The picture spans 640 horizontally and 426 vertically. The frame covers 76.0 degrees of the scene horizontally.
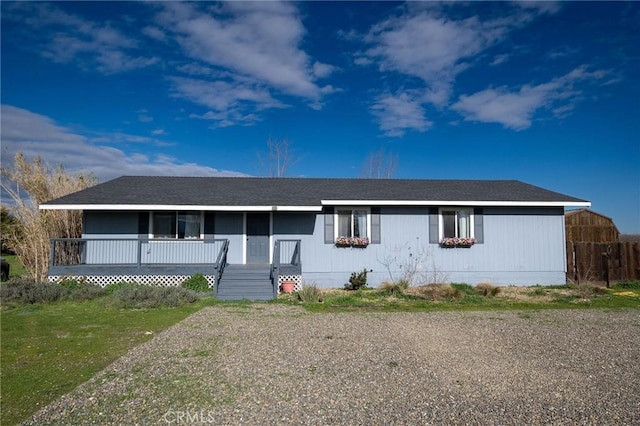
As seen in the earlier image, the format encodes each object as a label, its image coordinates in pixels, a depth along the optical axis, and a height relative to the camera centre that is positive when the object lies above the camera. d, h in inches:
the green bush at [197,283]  489.7 -44.3
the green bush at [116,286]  475.7 -47.1
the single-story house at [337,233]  539.5 +17.3
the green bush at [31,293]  428.1 -48.5
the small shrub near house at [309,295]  440.1 -53.3
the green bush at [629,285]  541.3 -54.1
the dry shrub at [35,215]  545.5 +42.9
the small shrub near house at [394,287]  502.0 -52.4
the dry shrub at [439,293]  461.5 -54.6
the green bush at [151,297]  413.7 -52.6
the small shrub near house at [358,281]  530.0 -45.6
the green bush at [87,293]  441.7 -50.4
